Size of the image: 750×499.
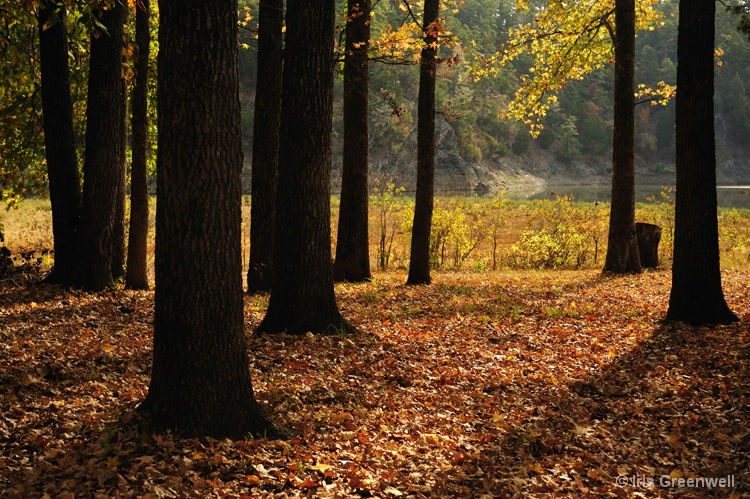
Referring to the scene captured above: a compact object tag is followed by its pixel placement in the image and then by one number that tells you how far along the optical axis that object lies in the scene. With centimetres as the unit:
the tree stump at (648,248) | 1656
